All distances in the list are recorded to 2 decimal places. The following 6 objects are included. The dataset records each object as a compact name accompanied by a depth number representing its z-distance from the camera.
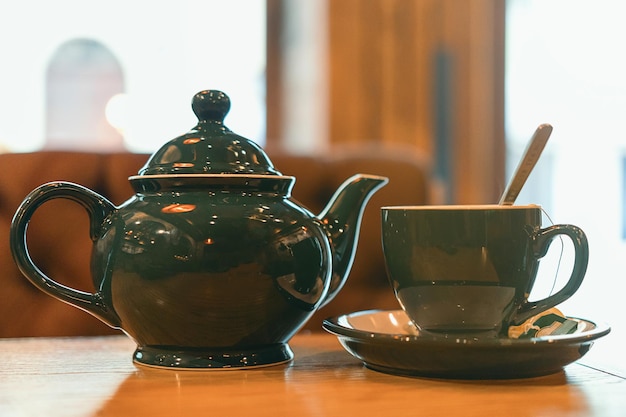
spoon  0.58
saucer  0.49
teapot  0.52
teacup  0.53
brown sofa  1.03
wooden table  0.42
